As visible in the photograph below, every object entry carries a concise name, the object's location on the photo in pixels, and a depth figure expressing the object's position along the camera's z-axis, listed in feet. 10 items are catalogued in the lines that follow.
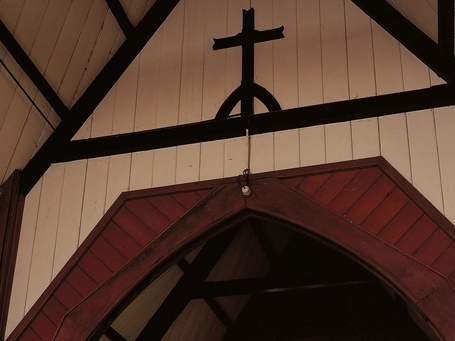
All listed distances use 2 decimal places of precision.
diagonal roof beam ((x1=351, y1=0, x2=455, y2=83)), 18.58
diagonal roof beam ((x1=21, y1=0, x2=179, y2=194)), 20.88
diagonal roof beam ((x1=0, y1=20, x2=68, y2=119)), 19.21
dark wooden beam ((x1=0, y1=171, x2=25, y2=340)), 19.26
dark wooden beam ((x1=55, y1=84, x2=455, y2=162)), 18.39
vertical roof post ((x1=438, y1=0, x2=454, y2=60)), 17.47
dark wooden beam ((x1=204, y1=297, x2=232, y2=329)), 26.68
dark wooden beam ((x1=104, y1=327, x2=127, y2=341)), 23.40
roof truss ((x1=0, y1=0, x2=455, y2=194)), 18.42
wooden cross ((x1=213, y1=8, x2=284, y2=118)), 19.76
